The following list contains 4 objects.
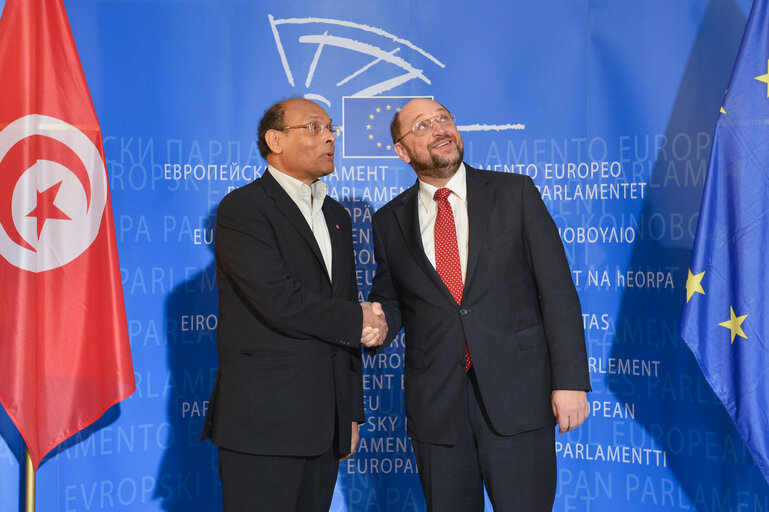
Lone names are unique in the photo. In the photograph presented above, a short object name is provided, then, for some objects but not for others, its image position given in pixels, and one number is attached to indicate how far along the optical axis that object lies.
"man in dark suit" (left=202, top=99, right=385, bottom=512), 2.12
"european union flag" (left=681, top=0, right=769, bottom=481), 2.73
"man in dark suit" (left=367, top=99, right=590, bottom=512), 2.16
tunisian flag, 2.92
